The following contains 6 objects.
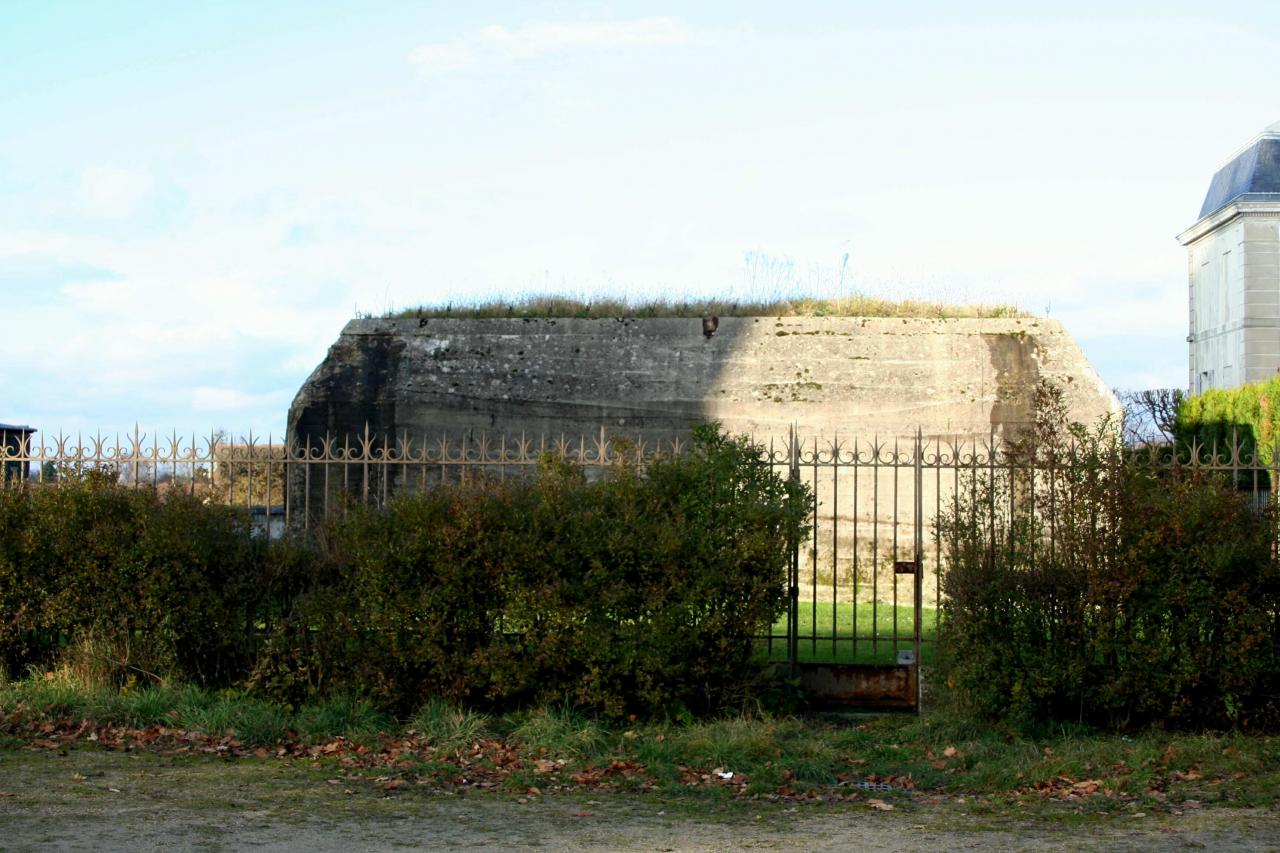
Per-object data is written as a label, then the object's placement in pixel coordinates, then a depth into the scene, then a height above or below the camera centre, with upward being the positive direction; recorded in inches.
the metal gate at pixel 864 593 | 368.2 -54.5
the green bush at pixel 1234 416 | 733.3 +36.8
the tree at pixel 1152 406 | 1457.8 +78.7
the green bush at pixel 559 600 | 334.6 -35.7
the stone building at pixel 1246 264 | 1473.9 +254.2
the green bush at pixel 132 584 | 356.5 -33.5
